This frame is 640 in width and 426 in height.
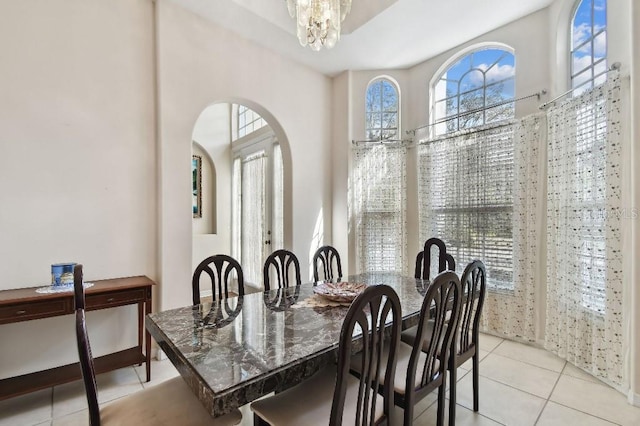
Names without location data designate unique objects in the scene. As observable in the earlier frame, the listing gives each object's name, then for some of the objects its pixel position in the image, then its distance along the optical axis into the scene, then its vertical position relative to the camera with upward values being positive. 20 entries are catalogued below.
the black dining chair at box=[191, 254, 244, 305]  1.99 -0.40
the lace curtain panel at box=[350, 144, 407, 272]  3.91 +0.09
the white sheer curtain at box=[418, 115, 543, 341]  2.93 +0.03
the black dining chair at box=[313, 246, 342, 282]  2.74 -0.43
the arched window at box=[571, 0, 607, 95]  2.47 +1.38
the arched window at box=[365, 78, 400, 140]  4.11 +1.37
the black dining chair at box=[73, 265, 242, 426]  1.11 -0.82
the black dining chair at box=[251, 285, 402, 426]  1.04 -0.73
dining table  1.06 -0.56
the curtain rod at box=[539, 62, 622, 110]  2.19 +0.97
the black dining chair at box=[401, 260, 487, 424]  1.72 -0.78
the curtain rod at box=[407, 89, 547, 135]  2.89 +1.08
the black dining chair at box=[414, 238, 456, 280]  2.65 -0.44
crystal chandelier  1.95 +1.24
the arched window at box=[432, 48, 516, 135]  3.21 +1.34
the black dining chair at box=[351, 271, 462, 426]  1.35 -0.74
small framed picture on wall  4.87 +0.44
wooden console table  1.92 -0.63
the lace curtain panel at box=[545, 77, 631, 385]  2.21 -0.18
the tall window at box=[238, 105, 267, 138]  4.69 +1.44
